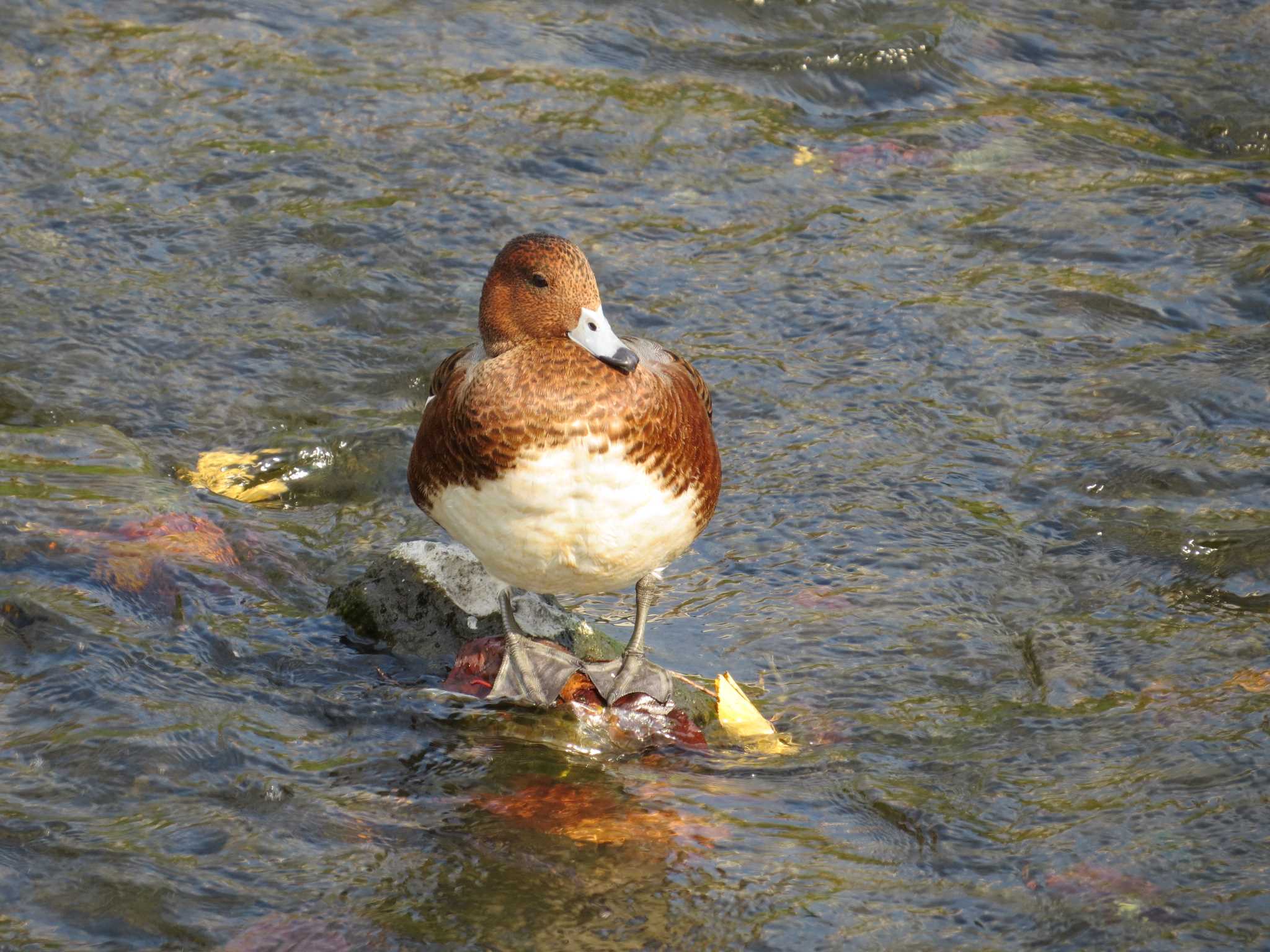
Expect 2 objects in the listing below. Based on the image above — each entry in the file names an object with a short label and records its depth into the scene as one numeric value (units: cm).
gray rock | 1019
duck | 855
